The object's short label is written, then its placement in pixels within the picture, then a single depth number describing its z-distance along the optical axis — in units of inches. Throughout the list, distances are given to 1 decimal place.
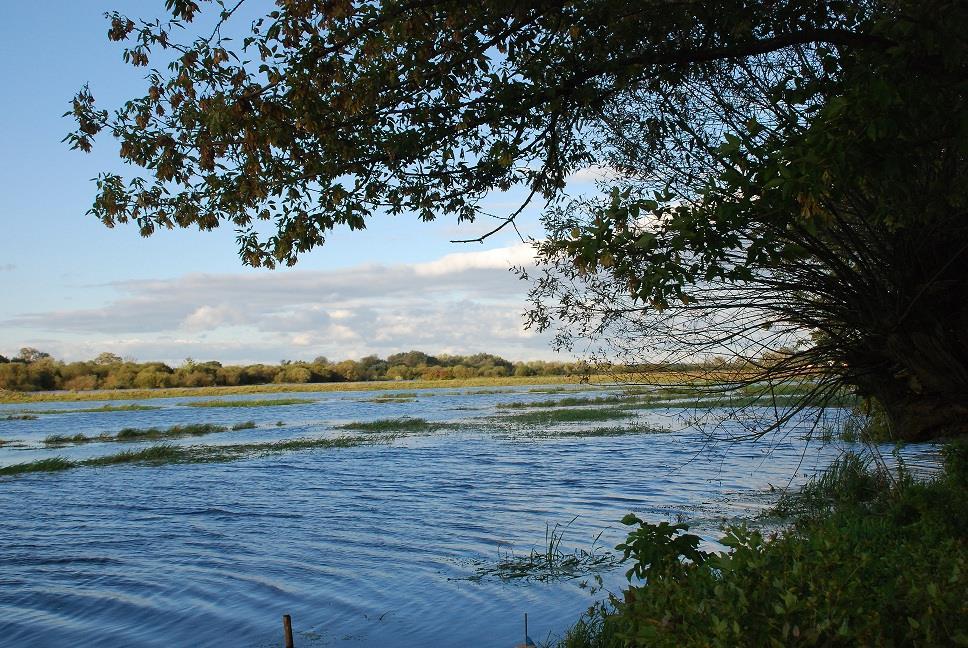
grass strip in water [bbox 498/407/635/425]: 1546.5
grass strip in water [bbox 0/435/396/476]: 1039.0
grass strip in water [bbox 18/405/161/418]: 2436.0
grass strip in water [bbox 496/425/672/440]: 1233.4
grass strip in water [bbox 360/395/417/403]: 2837.1
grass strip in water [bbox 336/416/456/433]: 1507.1
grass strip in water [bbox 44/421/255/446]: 1439.5
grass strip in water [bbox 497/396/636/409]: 2051.9
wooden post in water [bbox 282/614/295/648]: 220.3
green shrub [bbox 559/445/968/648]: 155.9
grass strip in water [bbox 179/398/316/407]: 2596.0
